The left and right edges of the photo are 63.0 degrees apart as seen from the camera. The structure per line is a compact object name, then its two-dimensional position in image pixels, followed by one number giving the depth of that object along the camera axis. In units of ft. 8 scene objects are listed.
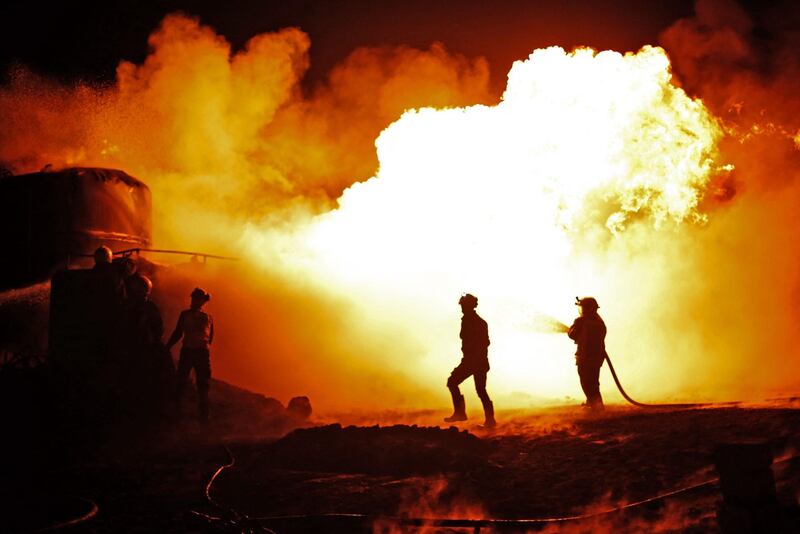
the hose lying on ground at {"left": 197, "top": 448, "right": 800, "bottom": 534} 17.44
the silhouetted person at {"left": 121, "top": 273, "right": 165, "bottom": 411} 35.63
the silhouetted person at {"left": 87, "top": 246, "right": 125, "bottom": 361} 35.73
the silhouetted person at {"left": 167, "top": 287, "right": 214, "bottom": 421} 36.27
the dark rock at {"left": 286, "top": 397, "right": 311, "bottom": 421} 45.78
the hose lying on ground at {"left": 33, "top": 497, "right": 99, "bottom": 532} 16.52
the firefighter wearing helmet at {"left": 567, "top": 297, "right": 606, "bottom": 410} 38.19
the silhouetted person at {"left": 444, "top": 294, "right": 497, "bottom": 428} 35.22
